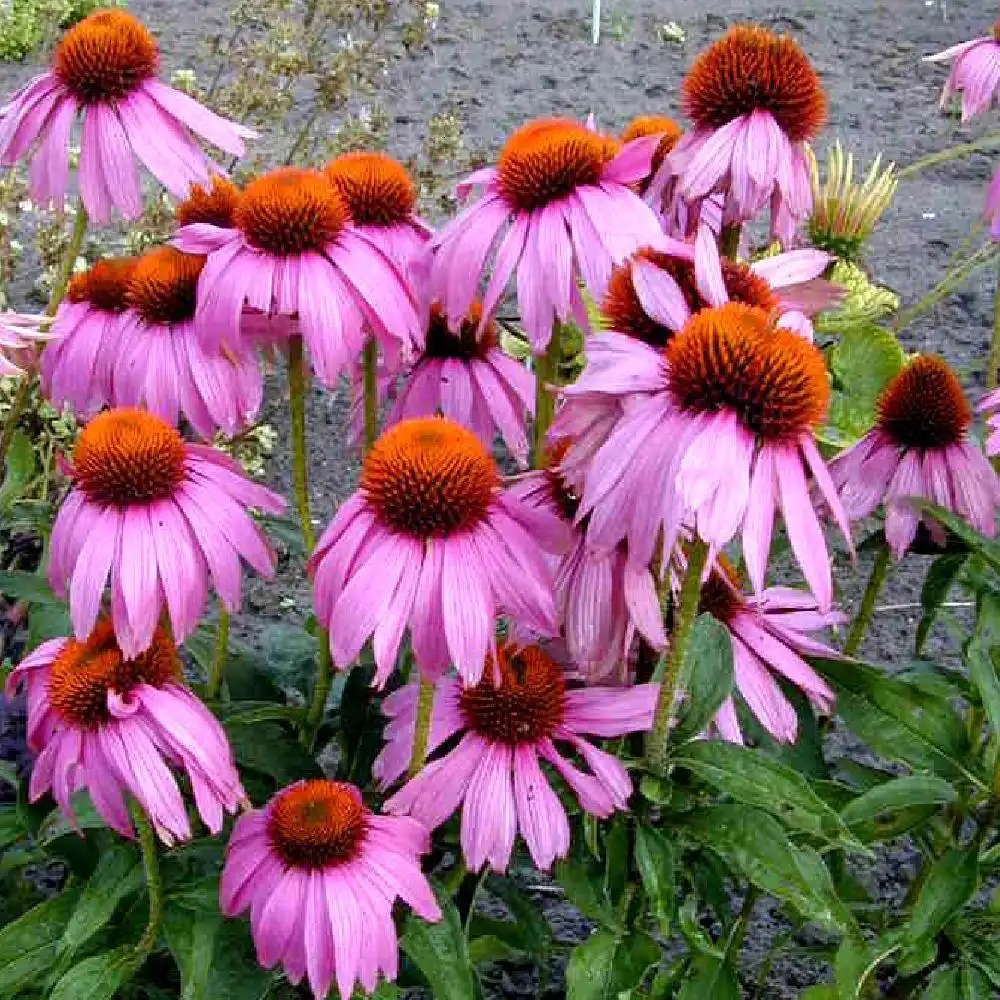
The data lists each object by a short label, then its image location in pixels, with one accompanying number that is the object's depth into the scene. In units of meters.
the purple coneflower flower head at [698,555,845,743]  1.22
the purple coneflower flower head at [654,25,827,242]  1.16
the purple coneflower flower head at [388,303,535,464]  1.29
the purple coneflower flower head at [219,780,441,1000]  1.05
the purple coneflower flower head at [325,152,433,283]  1.24
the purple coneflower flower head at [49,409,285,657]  1.06
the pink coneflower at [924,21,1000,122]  1.80
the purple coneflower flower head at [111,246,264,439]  1.22
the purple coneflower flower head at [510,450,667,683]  1.04
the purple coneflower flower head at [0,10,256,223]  1.31
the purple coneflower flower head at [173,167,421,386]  1.14
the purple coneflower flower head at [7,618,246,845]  1.05
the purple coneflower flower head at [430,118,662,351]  1.11
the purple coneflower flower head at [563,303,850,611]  0.91
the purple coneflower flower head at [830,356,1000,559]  1.29
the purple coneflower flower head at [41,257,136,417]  1.27
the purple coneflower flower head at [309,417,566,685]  0.99
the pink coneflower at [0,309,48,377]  1.18
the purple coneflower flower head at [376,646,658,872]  1.09
